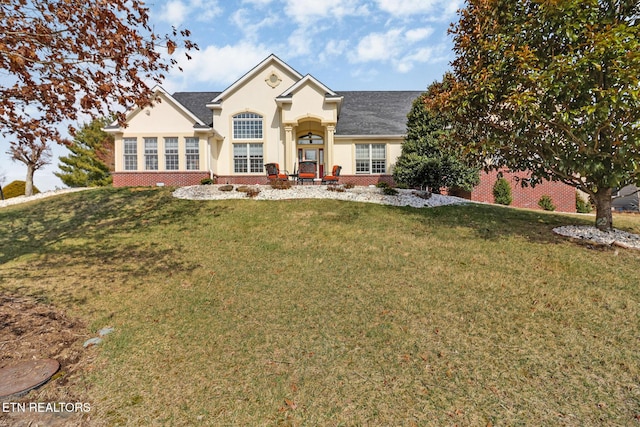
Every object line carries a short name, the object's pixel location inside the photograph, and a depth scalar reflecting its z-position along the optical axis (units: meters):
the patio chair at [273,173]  17.91
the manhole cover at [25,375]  4.00
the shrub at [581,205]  19.81
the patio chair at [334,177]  18.12
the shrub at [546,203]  19.28
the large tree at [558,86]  7.40
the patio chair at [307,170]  17.70
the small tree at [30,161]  25.52
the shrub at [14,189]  27.79
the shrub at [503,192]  19.45
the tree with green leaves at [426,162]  17.06
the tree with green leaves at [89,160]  35.67
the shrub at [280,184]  16.30
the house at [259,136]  20.34
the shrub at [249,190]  15.32
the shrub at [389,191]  15.55
